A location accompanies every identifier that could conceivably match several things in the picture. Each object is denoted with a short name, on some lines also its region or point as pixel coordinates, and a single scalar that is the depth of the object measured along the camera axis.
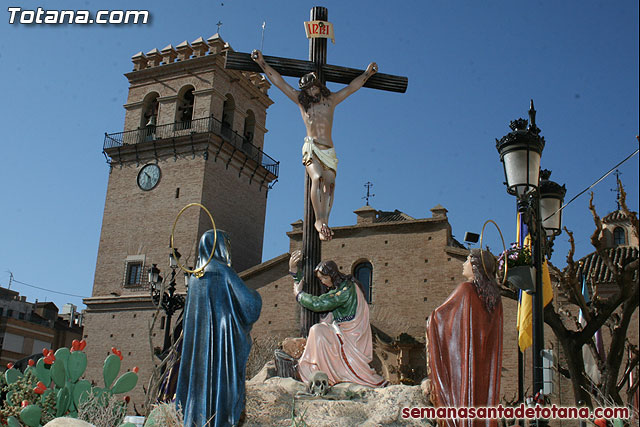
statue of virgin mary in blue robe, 6.68
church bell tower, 32.53
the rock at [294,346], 8.33
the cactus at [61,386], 7.04
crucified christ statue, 9.52
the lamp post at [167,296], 18.58
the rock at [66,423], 5.34
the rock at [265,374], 8.08
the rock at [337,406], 6.82
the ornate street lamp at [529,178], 7.22
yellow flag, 9.80
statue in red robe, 6.92
